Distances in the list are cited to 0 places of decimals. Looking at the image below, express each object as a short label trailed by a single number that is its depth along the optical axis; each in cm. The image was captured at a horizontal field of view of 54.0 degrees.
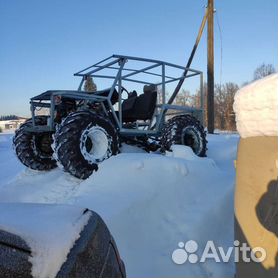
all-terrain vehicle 347
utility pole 963
